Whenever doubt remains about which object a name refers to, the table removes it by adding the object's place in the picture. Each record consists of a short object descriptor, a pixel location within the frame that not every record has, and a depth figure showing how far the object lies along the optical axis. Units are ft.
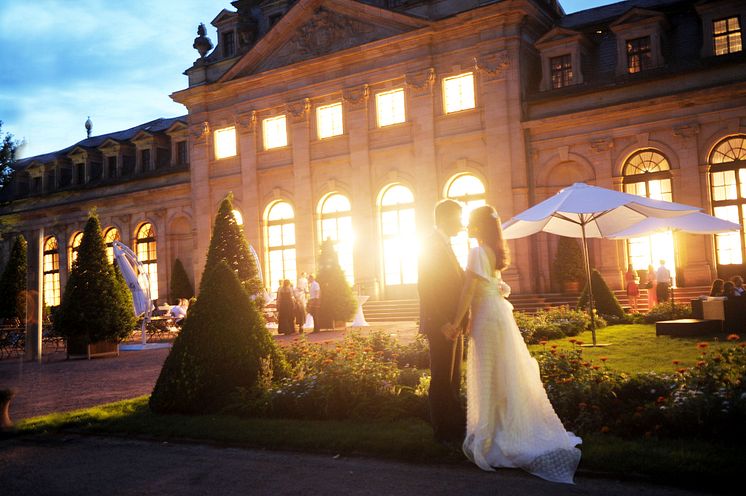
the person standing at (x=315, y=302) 74.49
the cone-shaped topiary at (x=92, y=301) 60.95
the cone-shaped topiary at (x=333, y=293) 74.38
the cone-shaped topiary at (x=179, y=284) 116.37
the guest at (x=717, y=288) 59.21
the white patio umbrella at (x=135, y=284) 66.13
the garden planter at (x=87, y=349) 61.52
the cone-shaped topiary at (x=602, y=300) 64.23
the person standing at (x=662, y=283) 70.90
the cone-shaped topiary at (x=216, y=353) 29.68
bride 19.02
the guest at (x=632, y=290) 71.61
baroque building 78.79
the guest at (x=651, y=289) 72.79
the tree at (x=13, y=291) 103.54
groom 20.39
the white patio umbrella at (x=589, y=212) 45.80
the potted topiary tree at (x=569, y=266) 80.81
